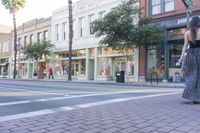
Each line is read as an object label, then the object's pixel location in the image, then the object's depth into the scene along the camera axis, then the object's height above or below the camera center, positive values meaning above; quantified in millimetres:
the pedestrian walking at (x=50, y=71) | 36581 +160
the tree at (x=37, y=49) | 36375 +2787
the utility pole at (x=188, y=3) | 17803 +4157
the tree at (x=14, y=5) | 41000 +9116
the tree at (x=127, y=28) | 23328 +3440
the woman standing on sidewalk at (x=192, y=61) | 6555 +251
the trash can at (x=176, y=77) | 23559 -349
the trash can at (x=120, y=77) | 24297 -366
